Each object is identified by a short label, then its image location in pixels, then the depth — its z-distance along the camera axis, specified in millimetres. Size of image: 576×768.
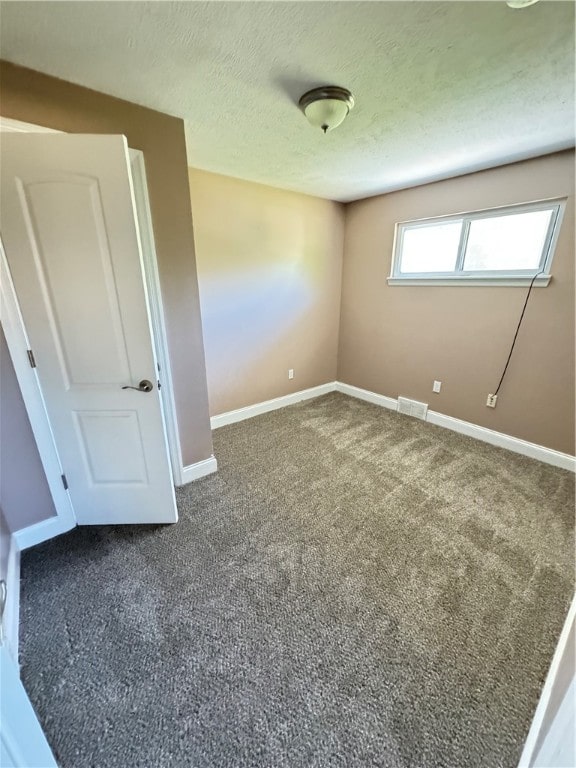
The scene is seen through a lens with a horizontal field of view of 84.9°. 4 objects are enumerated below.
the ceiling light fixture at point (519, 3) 972
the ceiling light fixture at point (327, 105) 1489
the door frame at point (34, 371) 1480
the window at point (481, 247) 2426
